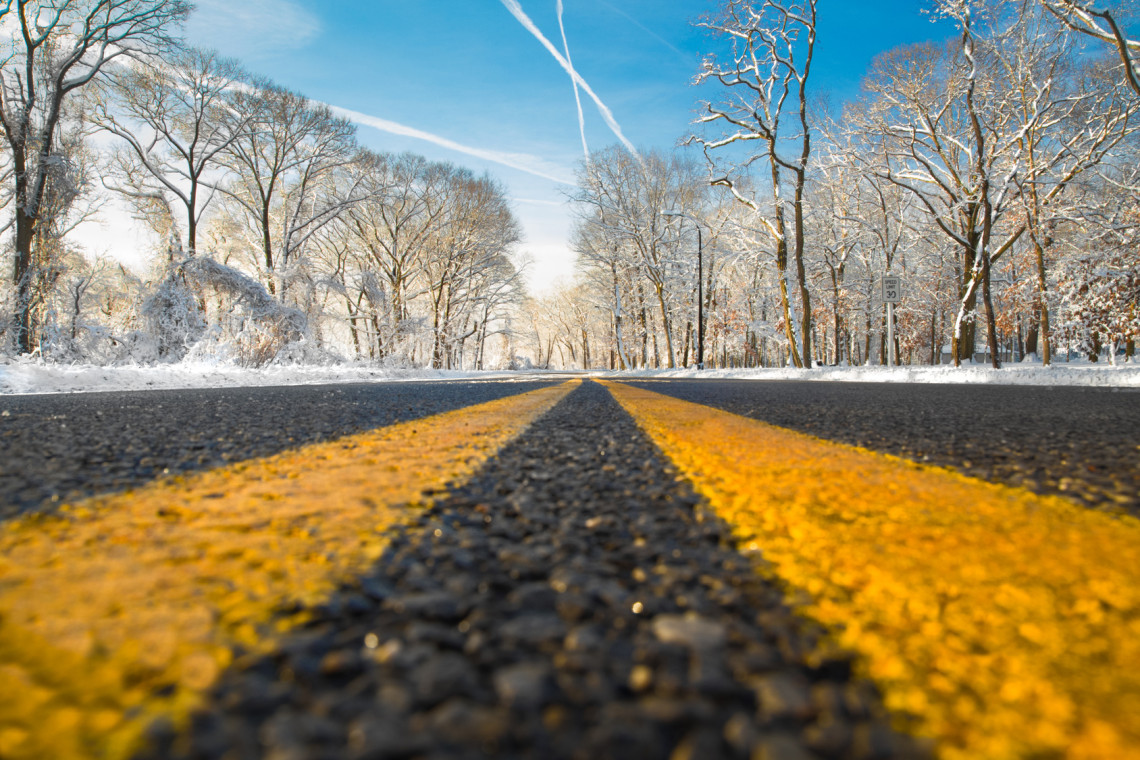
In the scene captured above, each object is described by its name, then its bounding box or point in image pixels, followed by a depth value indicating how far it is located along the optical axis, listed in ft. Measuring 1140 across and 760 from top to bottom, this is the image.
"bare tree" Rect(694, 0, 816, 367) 62.90
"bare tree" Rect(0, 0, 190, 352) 48.19
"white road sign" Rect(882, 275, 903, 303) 58.23
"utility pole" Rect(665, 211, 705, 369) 90.51
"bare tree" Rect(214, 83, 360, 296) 71.97
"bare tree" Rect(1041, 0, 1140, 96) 39.14
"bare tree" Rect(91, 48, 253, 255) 64.59
